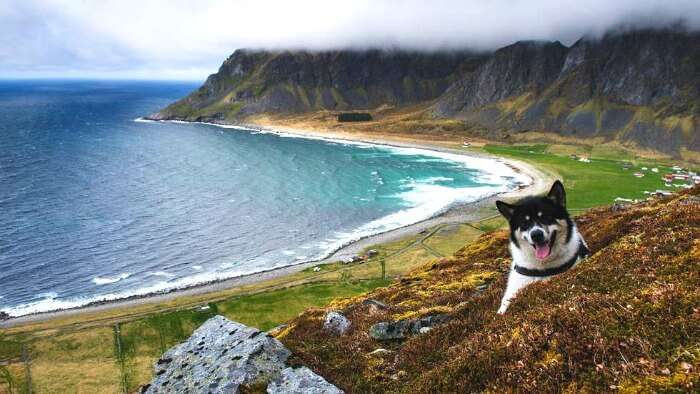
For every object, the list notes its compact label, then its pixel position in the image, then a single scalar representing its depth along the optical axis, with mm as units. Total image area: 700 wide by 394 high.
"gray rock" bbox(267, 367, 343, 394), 10155
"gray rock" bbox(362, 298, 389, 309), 21706
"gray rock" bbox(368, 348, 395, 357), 13098
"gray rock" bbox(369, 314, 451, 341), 14789
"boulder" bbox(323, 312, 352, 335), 17172
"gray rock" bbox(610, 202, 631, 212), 38469
